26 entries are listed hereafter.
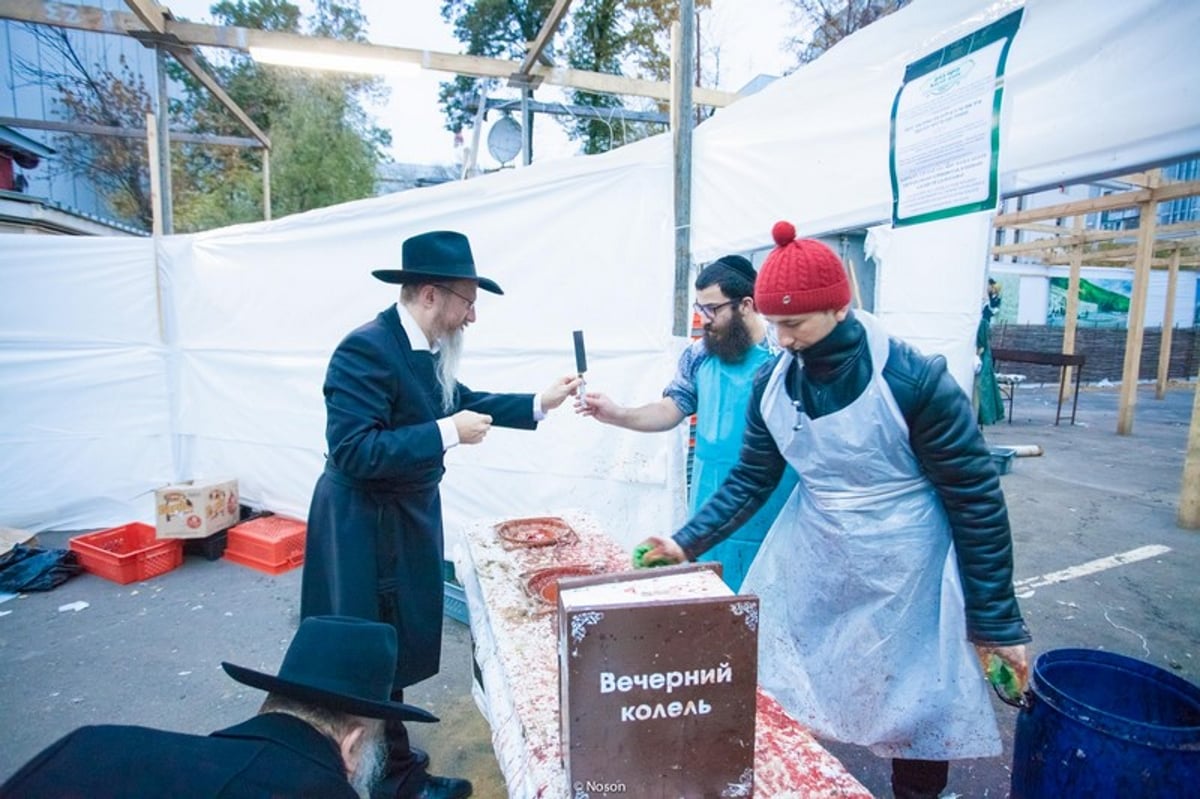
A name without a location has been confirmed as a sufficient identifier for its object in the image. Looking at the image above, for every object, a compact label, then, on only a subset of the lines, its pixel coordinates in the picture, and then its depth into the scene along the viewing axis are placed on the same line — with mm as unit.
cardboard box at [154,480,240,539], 4590
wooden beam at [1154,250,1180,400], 12827
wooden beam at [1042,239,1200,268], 11994
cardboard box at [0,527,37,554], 4585
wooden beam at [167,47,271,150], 5680
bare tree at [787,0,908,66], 12266
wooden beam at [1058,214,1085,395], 11789
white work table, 1226
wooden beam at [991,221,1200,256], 10422
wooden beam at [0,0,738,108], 4977
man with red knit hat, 1703
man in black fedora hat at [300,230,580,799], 2000
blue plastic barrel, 1526
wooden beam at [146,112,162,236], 5355
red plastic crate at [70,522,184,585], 4355
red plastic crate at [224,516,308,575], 4562
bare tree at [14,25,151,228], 12922
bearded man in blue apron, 2477
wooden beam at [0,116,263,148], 7688
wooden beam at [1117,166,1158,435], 9258
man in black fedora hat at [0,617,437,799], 983
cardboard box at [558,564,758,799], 1053
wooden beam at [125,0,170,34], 4800
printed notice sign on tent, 1806
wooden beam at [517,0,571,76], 5098
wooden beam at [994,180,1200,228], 8070
